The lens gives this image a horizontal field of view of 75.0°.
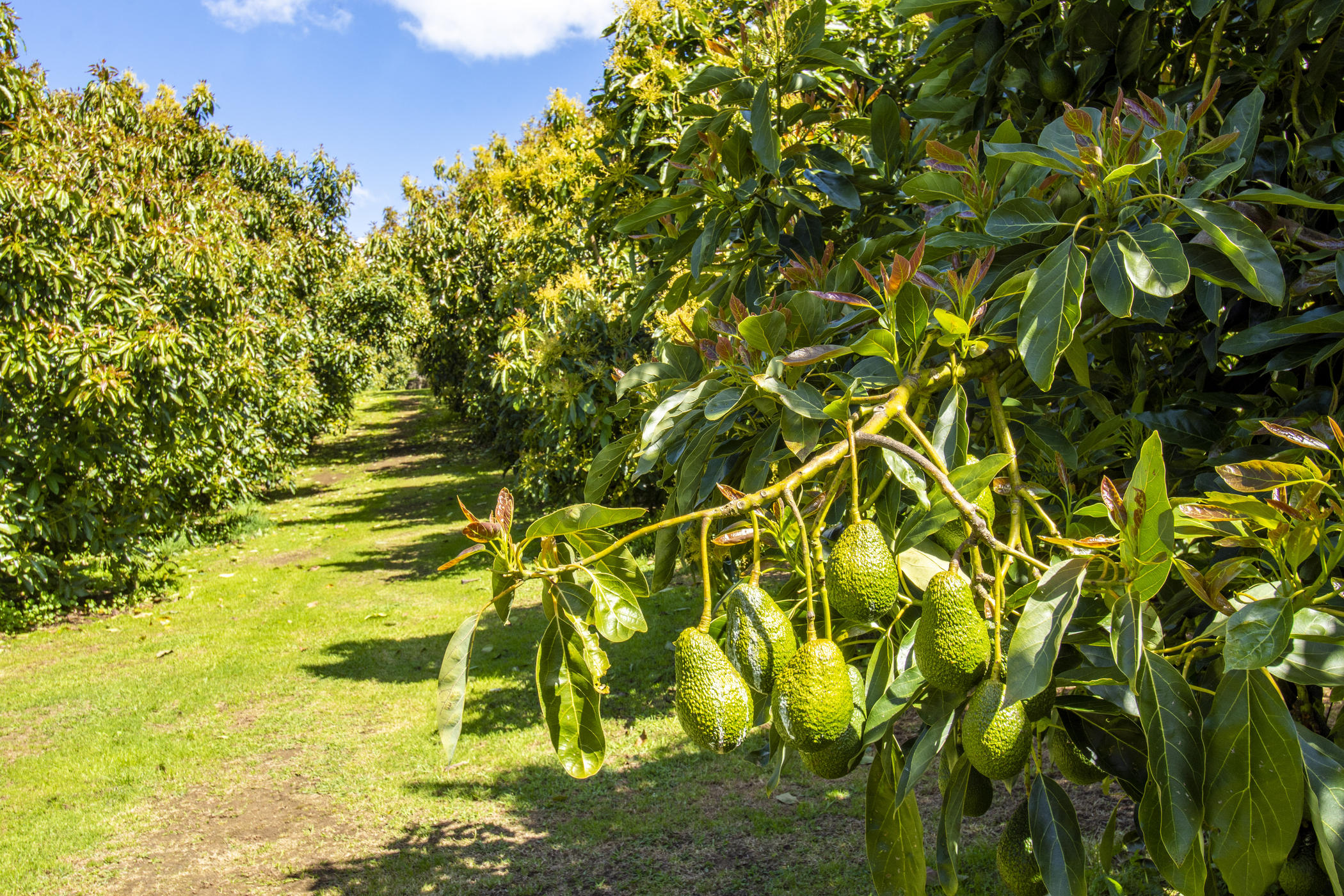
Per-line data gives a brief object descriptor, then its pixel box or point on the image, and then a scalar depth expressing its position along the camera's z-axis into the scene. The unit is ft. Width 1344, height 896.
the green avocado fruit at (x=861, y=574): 2.89
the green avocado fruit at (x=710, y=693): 2.91
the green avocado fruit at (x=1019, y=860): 3.86
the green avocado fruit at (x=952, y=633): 2.75
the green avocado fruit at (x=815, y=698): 2.78
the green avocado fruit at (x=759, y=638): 2.96
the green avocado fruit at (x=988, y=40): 6.70
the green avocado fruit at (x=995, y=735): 2.88
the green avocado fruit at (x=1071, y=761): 3.75
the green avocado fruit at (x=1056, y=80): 6.69
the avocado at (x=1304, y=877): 3.61
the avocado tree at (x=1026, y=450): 2.90
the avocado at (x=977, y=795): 3.74
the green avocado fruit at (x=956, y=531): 3.54
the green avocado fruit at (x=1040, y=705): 3.17
